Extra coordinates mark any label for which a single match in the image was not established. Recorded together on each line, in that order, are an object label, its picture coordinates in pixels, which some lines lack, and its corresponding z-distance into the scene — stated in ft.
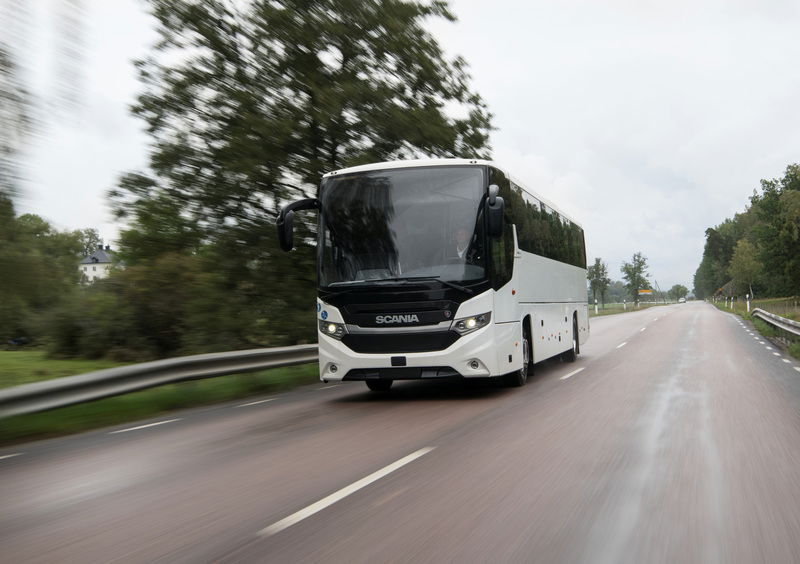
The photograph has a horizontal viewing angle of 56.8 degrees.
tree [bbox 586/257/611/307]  322.34
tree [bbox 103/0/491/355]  57.72
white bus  32.42
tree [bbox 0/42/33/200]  25.62
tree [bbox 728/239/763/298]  344.71
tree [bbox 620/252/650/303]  369.30
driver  33.17
